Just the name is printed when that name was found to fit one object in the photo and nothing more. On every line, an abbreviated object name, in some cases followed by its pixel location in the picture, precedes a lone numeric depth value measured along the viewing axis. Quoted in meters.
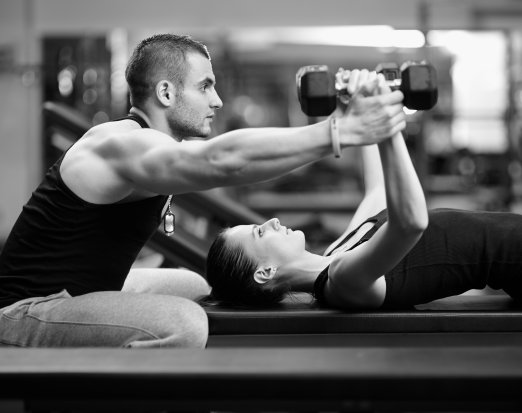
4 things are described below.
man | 2.96
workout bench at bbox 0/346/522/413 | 2.76
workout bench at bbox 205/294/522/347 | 3.28
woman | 3.16
